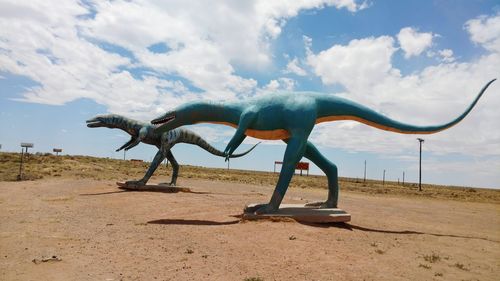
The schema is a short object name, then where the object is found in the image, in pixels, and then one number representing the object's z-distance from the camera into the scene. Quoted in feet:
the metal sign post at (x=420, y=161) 145.48
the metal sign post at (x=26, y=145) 66.90
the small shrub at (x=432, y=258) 22.05
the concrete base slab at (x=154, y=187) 49.93
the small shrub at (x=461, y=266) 20.92
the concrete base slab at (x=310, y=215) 28.66
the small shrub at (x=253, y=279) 16.40
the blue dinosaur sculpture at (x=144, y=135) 51.37
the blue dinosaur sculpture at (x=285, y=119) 29.60
